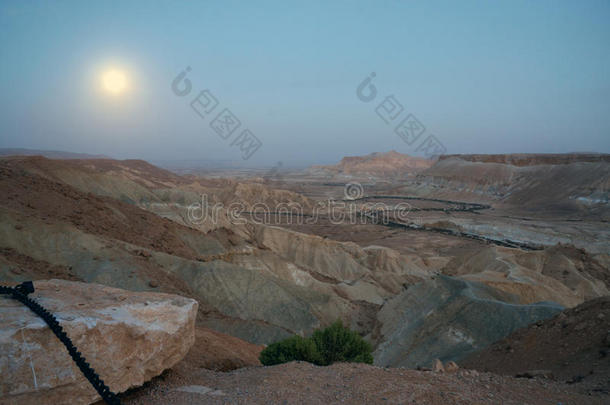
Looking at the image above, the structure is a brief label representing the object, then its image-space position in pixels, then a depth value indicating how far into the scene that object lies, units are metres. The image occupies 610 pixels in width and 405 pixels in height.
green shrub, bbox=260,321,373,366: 10.01
